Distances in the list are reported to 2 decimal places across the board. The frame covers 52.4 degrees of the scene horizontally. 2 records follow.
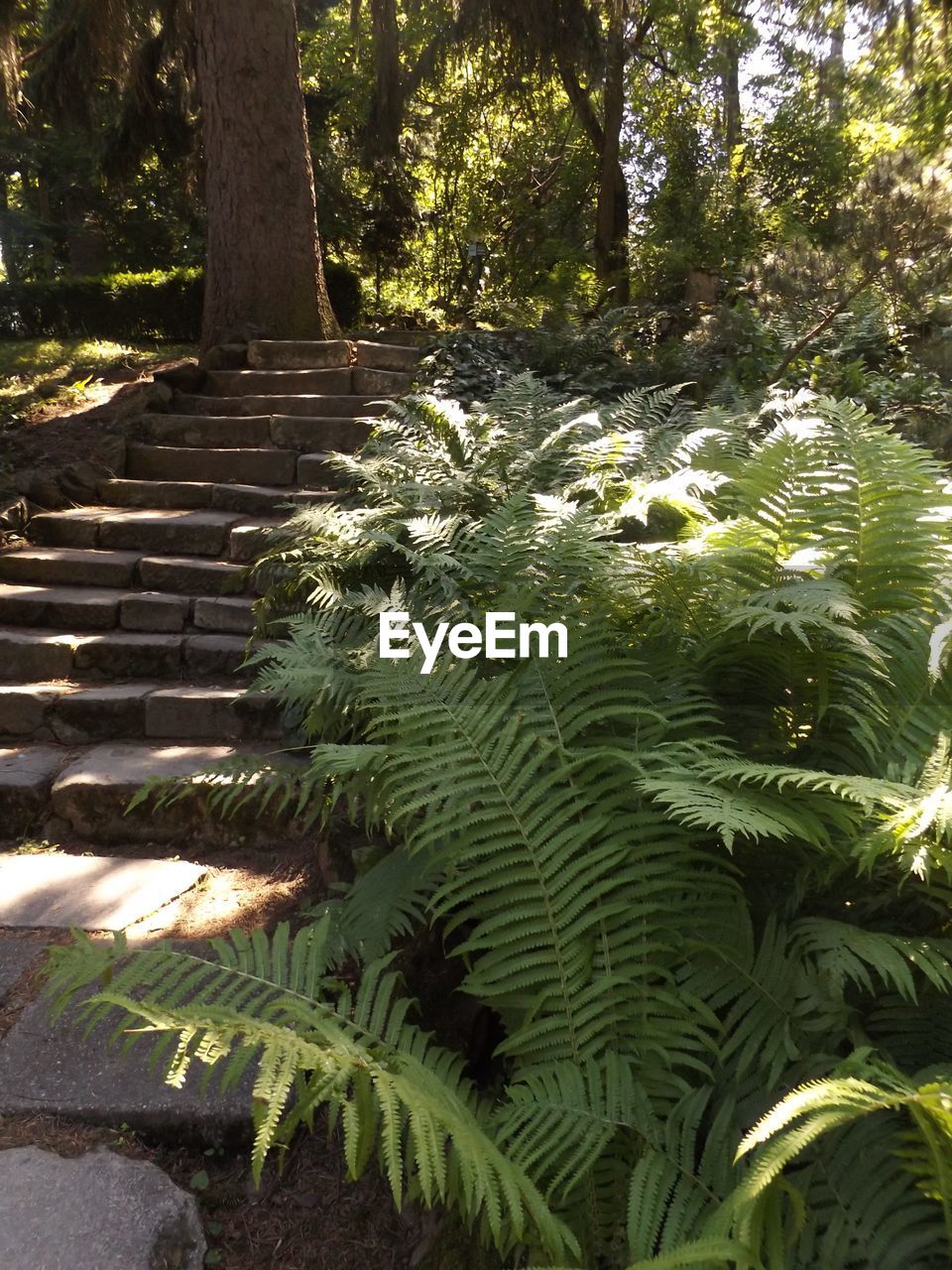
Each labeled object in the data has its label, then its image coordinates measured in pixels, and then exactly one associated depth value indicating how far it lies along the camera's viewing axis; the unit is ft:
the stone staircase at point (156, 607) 11.96
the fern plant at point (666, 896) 4.26
